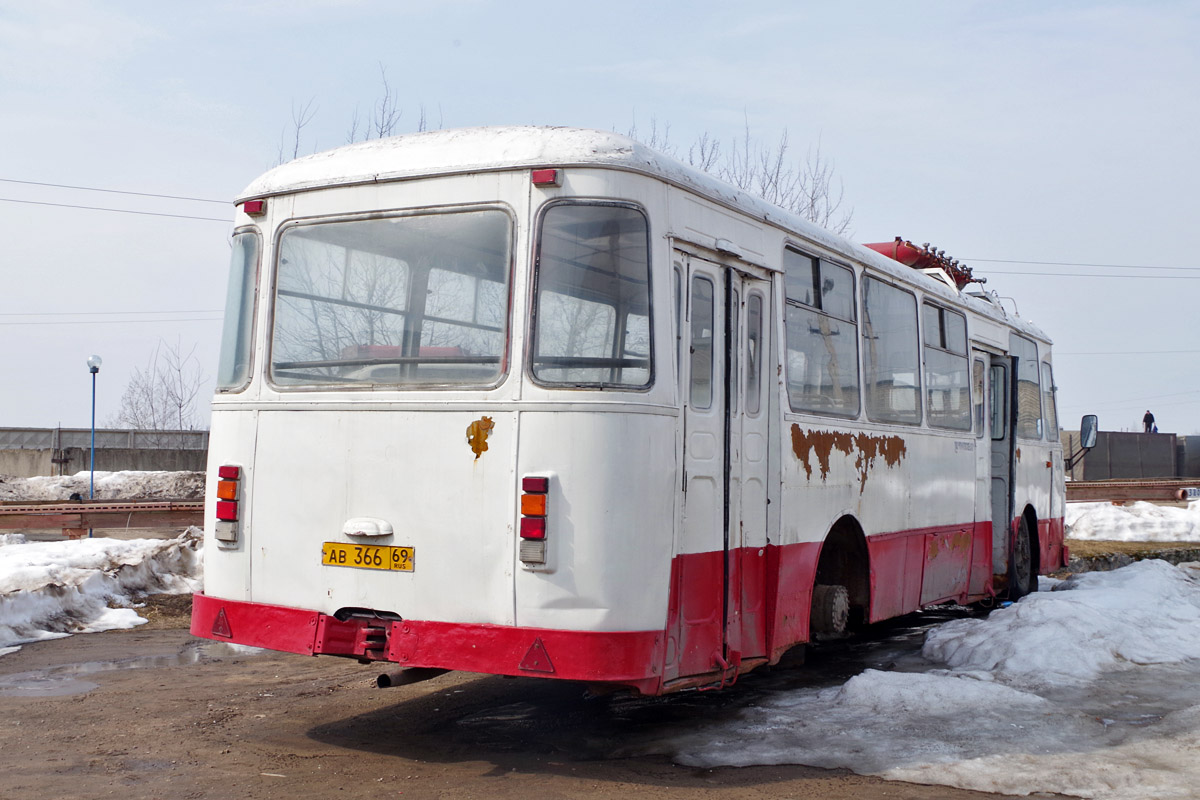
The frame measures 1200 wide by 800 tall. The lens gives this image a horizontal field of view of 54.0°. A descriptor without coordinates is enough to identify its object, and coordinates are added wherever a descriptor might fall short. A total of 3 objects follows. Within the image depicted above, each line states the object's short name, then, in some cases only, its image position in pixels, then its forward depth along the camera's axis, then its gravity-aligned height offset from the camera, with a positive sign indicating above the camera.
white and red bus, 5.70 +0.35
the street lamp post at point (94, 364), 21.02 +2.05
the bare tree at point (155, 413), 48.18 +2.68
